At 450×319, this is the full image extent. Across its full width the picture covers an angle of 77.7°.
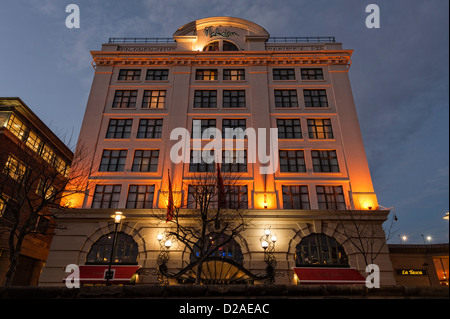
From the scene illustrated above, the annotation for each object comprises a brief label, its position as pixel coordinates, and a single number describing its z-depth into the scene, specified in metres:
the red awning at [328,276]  18.59
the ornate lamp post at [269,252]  19.45
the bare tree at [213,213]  20.27
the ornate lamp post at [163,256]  19.61
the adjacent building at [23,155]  24.69
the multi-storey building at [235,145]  21.22
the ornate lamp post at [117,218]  16.01
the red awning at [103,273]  18.75
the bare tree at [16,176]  23.27
